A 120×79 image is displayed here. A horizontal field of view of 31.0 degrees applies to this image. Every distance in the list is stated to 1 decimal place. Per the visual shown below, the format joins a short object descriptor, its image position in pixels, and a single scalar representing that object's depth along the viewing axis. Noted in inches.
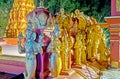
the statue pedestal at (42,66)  60.0
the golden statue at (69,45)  71.0
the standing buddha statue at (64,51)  65.1
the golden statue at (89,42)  99.7
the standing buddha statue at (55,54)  59.1
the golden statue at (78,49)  82.3
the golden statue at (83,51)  91.4
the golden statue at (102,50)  111.2
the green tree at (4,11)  331.3
